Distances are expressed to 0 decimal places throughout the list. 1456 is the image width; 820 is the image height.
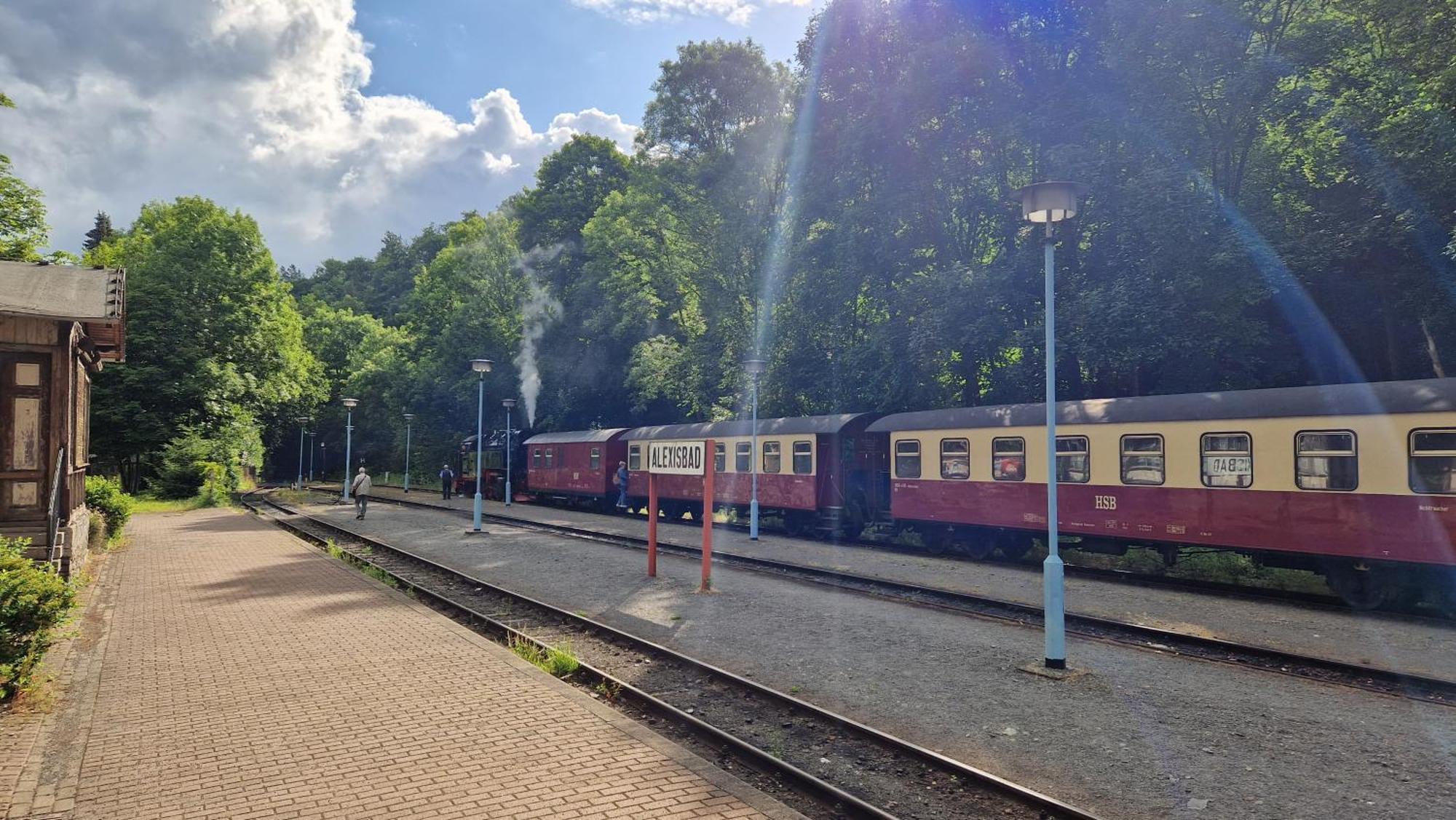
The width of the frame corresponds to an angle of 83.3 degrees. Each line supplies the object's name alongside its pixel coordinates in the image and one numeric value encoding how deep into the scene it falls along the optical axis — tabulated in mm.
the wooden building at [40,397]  10781
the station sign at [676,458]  24547
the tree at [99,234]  69594
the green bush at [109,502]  17734
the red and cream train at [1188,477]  10938
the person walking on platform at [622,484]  27688
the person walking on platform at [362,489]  25781
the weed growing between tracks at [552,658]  8562
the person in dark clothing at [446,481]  36594
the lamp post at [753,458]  19938
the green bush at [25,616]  6613
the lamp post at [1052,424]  8484
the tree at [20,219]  26234
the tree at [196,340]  35000
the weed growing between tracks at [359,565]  14335
